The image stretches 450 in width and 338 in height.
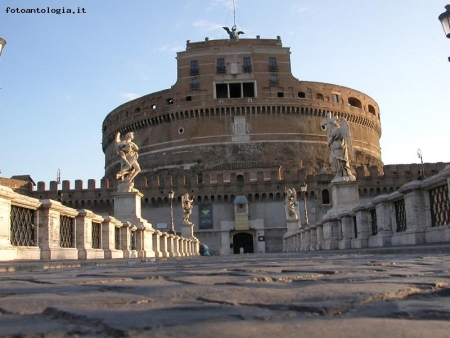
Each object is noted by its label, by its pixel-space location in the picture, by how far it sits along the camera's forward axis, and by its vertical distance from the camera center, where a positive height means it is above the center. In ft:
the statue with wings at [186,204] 104.12 +7.00
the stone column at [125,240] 43.57 +0.36
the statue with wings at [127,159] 50.08 +7.79
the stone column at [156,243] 57.31 +0.02
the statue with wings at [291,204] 102.94 +5.95
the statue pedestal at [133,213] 50.37 +2.89
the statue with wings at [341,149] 45.60 +6.94
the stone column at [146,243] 50.16 +0.07
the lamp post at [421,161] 141.38 +18.85
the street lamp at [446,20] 28.71 +10.75
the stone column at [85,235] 33.24 +0.71
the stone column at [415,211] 28.09 +0.95
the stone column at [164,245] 62.23 -0.25
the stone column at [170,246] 67.77 -0.46
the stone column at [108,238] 38.55 +0.52
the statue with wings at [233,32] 202.18 +75.43
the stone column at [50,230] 27.73 +0.93
